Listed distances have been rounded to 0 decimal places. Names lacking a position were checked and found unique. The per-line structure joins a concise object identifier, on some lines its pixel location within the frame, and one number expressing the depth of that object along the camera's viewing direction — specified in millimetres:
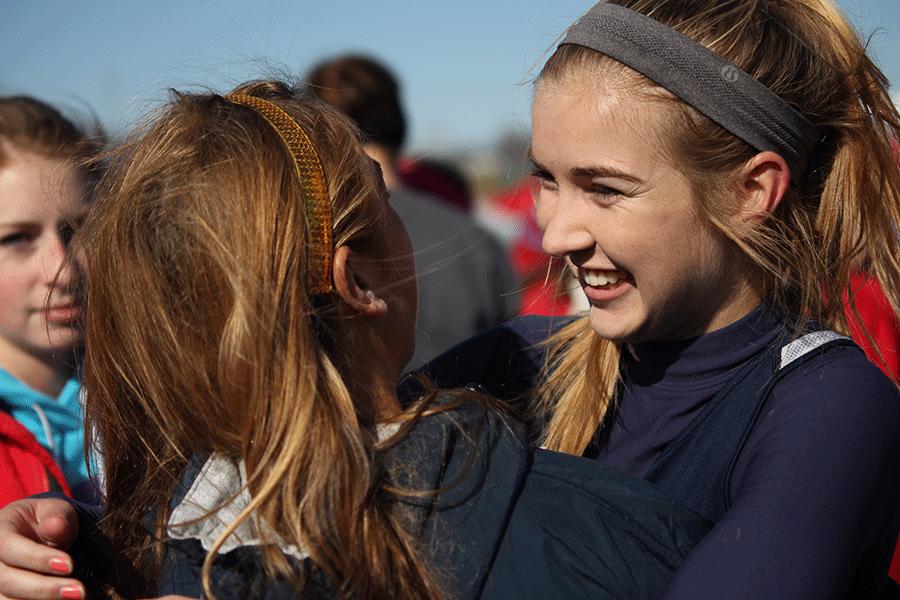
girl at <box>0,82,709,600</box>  1066
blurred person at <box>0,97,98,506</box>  2111
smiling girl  1204
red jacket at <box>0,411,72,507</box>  1859
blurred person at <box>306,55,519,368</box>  3016
